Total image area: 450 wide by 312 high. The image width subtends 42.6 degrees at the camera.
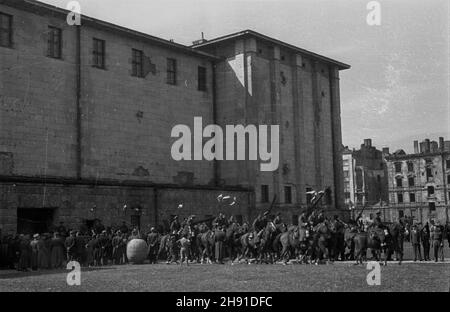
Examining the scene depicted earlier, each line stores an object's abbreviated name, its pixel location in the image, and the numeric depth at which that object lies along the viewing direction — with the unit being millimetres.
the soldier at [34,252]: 23797
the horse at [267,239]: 24953
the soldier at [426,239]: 25702
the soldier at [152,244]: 27812
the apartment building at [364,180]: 90188
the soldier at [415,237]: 25462
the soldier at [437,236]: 23844
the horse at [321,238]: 22922
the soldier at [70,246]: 24969
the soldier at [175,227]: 28703
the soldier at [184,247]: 25938
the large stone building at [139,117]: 30812
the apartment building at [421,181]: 80938
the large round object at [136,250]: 25797
